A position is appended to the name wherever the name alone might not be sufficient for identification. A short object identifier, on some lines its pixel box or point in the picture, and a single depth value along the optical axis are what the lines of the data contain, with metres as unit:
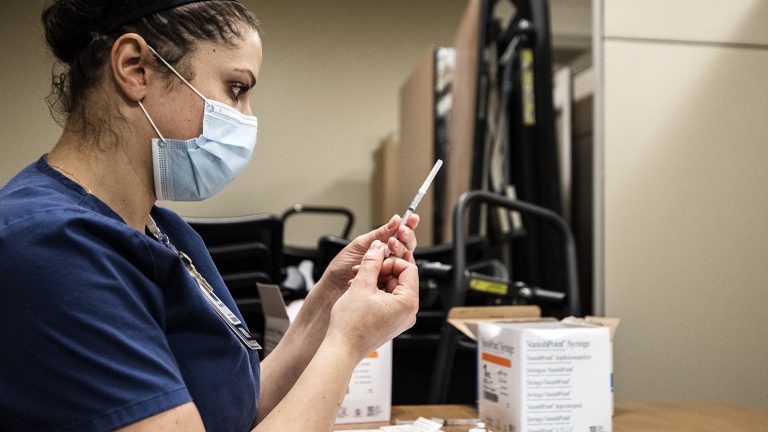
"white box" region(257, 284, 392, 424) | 1.14
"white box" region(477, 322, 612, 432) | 1.01
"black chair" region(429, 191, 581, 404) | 1.40
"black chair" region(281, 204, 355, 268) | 2.34
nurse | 0.60
